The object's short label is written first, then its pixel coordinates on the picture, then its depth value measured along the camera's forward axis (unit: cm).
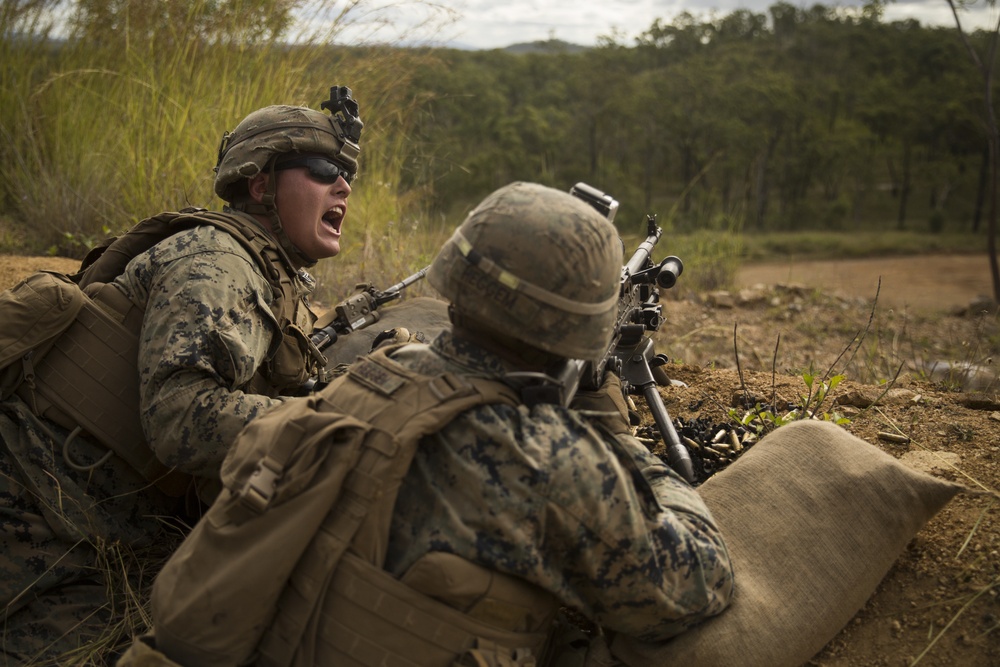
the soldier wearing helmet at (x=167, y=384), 259
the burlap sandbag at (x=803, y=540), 228
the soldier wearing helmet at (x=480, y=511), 187
